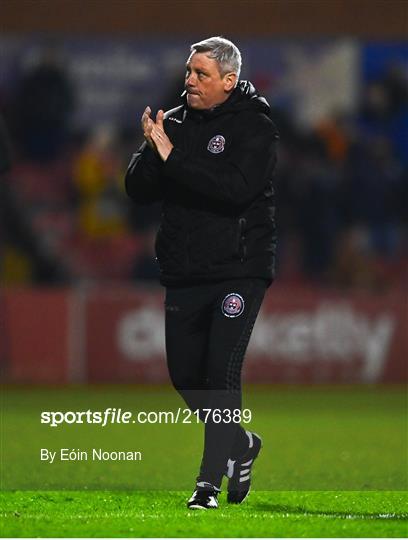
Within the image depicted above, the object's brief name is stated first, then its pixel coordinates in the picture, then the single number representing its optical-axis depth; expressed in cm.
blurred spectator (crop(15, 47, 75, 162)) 4453
